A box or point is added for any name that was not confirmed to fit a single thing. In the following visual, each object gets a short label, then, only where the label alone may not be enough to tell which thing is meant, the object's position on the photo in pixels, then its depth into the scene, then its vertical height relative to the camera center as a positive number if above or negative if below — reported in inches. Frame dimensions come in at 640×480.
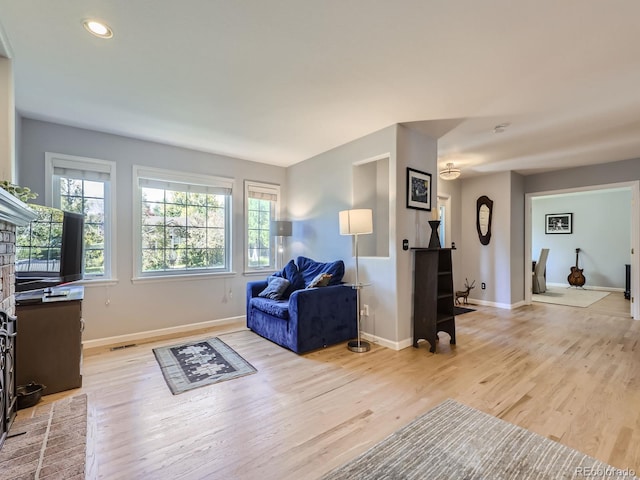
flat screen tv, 93.6 -3.2
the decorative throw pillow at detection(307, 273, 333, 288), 137.3 -18.7
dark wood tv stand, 90.3 -31.7
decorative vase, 135.7 +2.8
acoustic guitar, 293.6 -36.3
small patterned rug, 99.3 -47.2
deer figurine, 222.8 -39.4
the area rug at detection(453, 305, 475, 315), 197.2 -47.8
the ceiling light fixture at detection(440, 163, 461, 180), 177.2 +41.4
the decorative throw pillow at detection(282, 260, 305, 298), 149.9 -19.3
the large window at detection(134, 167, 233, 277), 151.3 +10.1
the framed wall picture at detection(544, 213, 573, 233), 308.5 +19.9
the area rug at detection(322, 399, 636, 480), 58.9 -46.5
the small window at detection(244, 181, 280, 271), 183.5 +11.7
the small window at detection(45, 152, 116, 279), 128.5 +19.9
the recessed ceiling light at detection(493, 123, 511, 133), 128.5 +51.1
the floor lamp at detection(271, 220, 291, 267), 179.0 +7.8
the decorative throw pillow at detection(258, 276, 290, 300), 145.5 -23.8
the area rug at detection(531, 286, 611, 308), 227.9 -47.3
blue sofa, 124.2 -32.8
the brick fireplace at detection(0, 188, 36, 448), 65.7 -15.8
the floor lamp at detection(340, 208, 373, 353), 126.6 +7.4
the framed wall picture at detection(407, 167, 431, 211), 133.6 +24.1
